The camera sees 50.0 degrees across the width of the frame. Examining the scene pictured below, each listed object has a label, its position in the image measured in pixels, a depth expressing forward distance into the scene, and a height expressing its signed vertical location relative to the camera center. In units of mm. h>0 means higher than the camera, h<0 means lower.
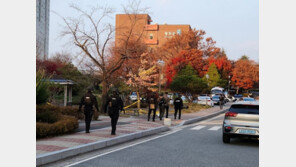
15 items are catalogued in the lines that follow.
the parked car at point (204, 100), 43625 -1459
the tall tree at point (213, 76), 69875 +3026
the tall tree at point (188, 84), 37656 +647
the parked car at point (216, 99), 50047 -1553
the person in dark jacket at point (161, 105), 20077 -1000
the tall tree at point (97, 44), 21597 +3142
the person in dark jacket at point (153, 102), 19141 -805
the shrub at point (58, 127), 10680 -1385
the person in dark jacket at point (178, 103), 21766 -932
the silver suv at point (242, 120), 10539 -1031
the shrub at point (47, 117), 13000 -1180
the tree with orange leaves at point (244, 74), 79625 +3936
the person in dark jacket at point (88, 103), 12172 -546
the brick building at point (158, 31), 94750 +17569
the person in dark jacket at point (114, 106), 12102 -656
